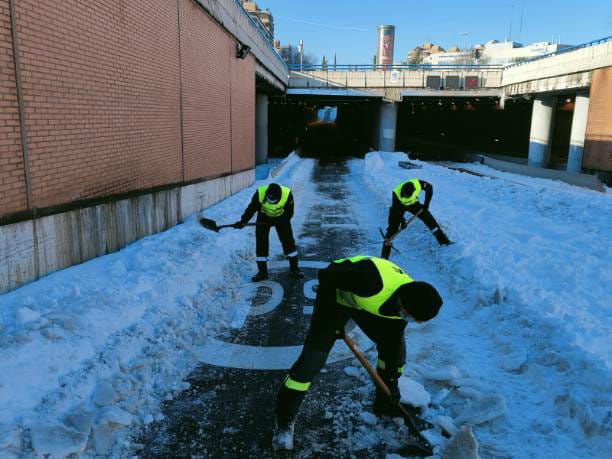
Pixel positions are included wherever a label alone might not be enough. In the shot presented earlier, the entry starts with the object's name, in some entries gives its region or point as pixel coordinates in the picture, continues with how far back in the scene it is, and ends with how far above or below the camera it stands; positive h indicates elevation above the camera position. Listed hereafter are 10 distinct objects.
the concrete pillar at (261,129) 32.06 -0.31
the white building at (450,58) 110.14 +16.66
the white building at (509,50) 96.00 +16.24
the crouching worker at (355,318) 3.60 -1.49
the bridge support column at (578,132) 28.02 +0.01
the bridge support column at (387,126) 40.75 +0.10
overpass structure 26.42 +3.17
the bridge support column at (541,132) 34.69 -0.05
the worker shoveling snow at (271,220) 8.01 -1.57
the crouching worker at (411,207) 9.33 -1.50
